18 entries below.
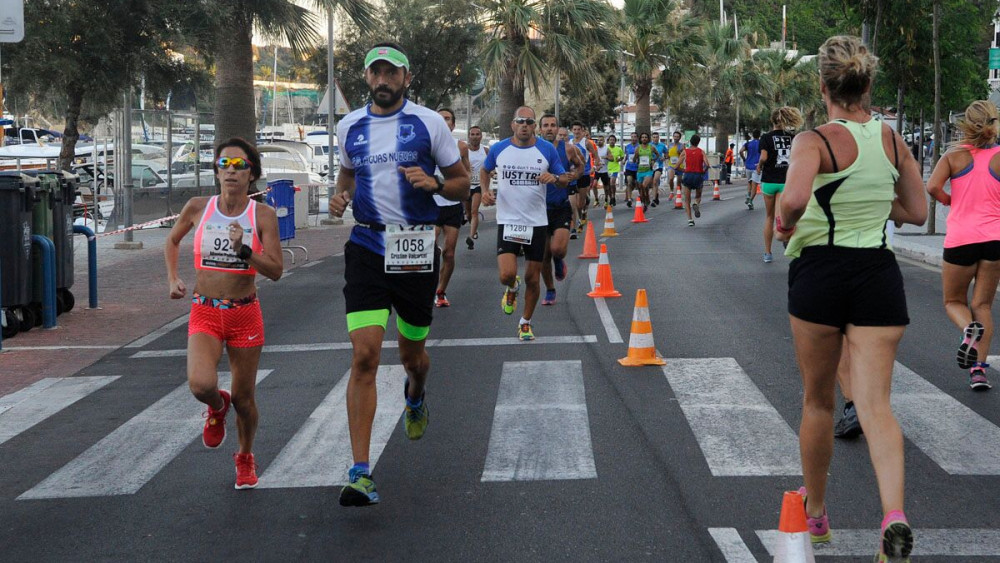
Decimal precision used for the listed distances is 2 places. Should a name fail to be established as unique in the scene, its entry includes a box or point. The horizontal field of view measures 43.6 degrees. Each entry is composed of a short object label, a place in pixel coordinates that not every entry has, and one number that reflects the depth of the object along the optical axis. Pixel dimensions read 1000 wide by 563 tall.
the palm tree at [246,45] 21.41
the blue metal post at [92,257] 12.84
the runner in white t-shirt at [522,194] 10.77
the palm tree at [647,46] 46.94
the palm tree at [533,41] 31.91
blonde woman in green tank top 4.60
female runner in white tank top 5.95
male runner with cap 5.84
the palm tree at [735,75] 61.31
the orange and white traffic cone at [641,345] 9.07
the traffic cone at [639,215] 27.58
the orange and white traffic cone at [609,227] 23.06
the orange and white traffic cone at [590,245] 18.11
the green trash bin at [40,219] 11.77
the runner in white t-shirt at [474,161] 16.79
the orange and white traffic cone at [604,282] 13.31
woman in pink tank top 7.99
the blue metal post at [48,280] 11.60
